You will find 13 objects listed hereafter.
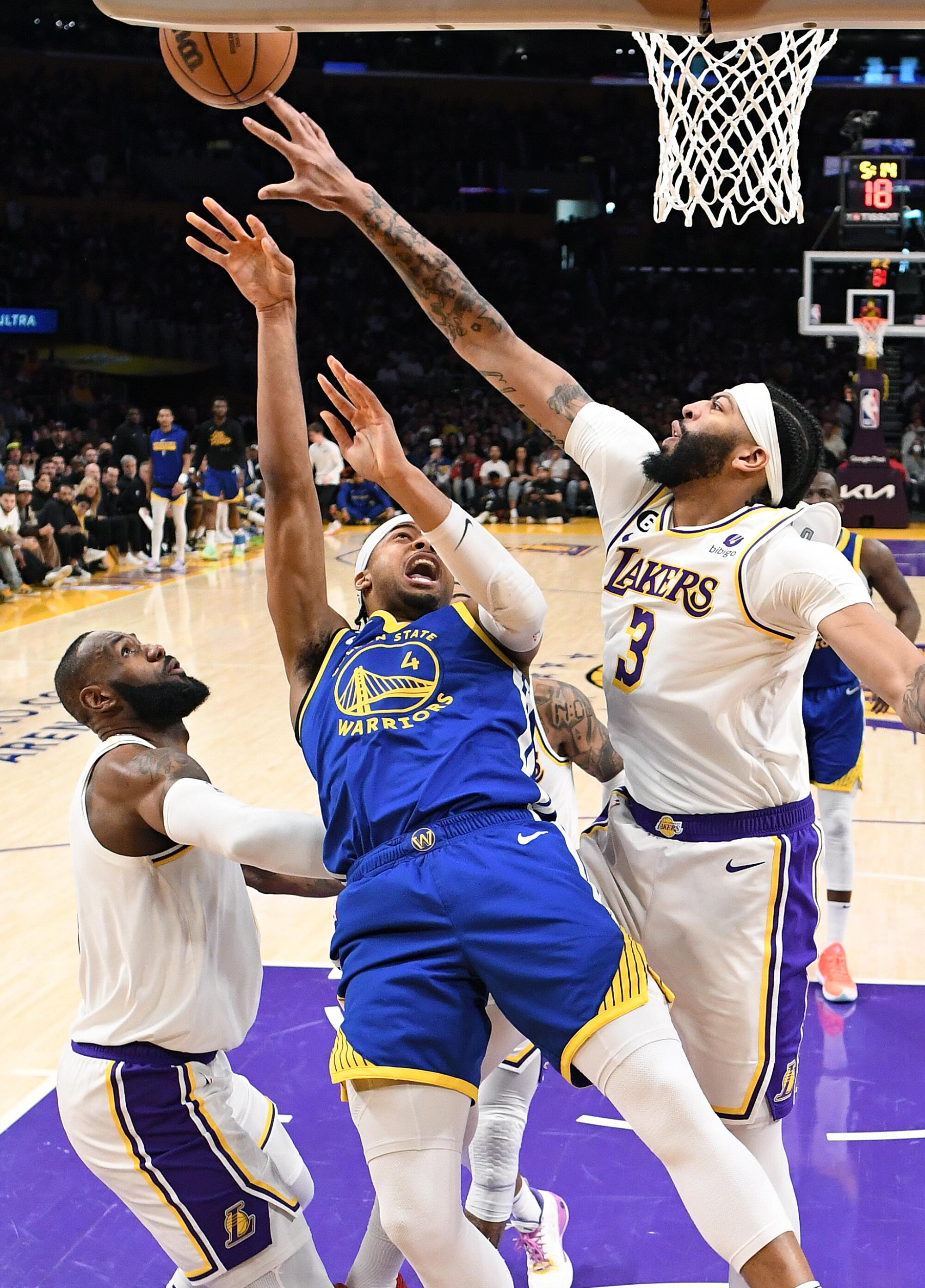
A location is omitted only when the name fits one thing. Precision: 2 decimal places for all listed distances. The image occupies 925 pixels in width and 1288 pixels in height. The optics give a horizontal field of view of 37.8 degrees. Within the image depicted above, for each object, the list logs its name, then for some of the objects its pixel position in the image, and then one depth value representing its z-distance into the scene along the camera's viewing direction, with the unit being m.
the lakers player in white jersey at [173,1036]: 2.95
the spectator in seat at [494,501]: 21.98
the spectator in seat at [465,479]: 22.14
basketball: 4.41
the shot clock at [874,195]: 18.17
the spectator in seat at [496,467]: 22.17
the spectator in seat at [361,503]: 21.08
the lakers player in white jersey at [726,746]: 2.98
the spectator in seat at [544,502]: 21.95
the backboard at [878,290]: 18.58
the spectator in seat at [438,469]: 22.16
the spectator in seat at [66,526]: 15.55
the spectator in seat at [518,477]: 21.98
